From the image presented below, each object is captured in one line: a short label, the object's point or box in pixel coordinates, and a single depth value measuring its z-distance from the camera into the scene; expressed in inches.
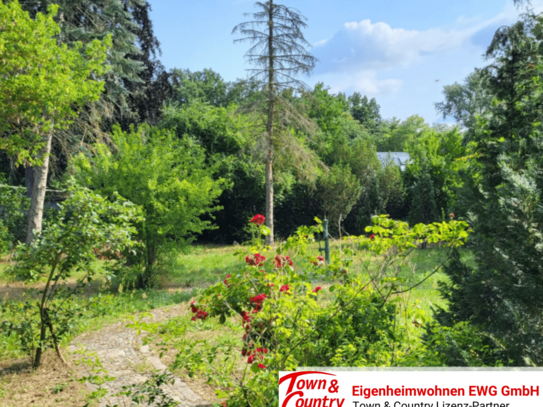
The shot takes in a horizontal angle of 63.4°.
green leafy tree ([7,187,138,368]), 183.5
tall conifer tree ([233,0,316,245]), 634.2
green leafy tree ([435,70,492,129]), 1786.4
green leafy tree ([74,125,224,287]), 374.9
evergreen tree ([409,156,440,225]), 738.8
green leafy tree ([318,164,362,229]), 797.2
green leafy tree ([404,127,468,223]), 813.9
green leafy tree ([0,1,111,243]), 330.0
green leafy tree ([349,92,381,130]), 2034.9
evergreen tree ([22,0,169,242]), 563.2
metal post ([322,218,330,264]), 440.6
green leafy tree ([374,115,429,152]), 1924.2
